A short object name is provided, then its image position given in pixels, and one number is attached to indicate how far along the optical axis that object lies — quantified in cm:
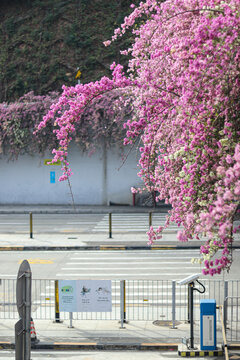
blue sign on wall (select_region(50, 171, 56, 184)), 3434
